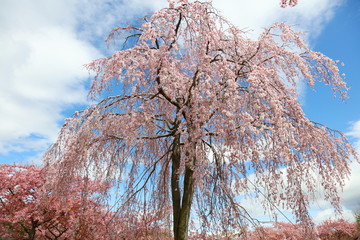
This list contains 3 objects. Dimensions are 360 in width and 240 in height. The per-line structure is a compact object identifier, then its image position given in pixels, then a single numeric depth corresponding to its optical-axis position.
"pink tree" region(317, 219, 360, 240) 10.53
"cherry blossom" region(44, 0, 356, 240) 4.73
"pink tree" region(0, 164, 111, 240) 8.11
